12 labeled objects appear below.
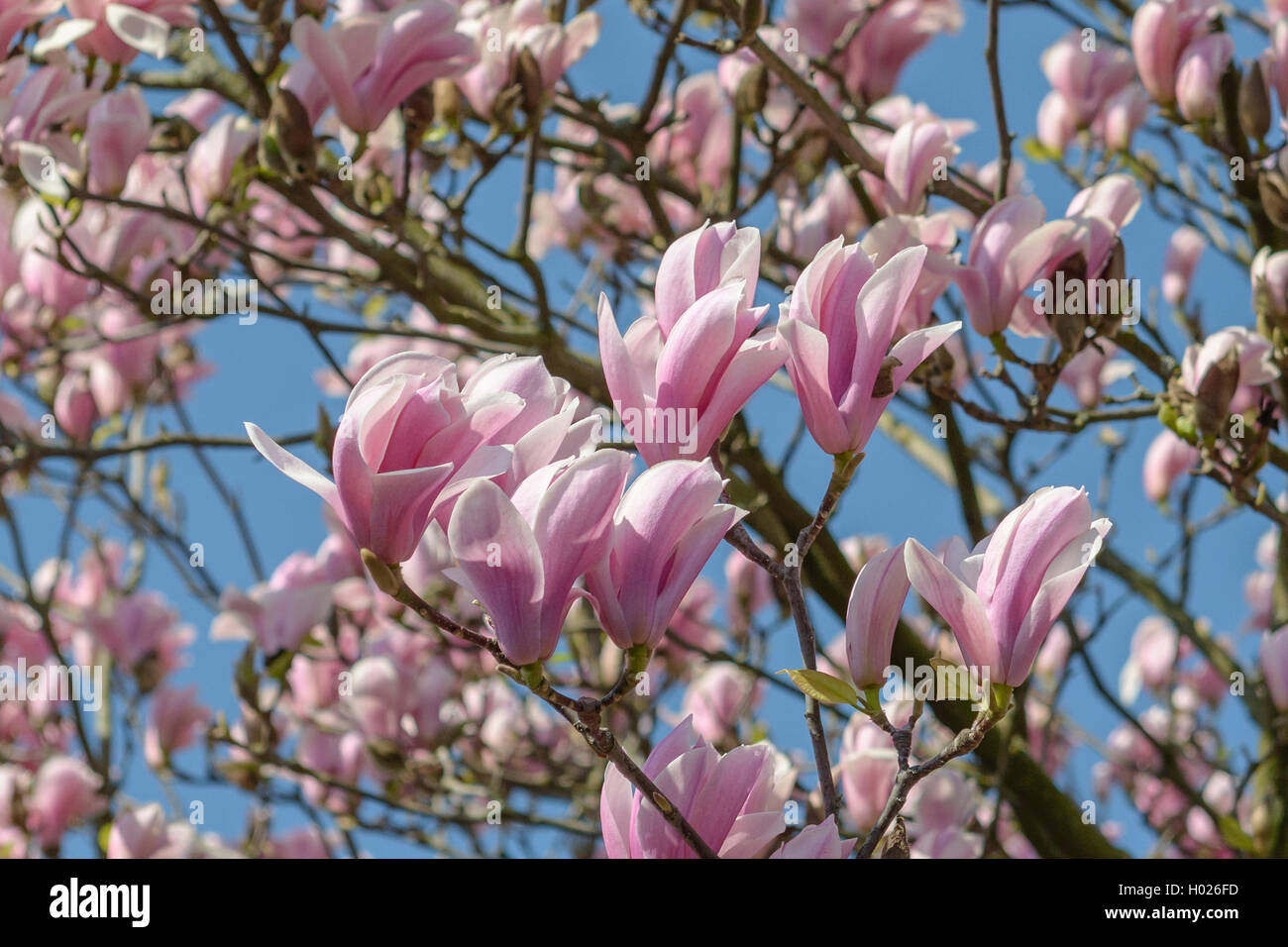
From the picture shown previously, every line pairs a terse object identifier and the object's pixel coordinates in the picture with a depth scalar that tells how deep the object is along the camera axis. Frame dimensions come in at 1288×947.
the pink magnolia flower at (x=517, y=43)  2.29
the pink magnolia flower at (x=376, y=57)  1.93
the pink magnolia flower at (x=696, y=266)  1.06
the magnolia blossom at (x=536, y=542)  0.90
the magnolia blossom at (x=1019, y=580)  0.99
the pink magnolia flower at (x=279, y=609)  2.77
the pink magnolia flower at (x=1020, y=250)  1.67
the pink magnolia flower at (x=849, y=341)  1.06
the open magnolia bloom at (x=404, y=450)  0.96
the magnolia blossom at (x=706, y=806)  1.00
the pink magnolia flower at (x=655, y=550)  0.94
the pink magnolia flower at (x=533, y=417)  0.98
